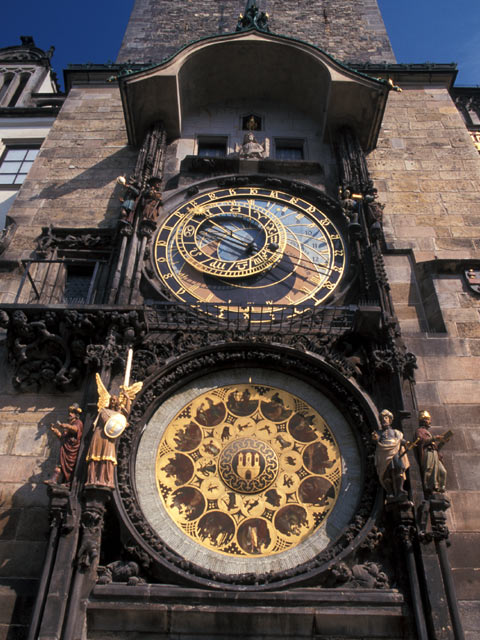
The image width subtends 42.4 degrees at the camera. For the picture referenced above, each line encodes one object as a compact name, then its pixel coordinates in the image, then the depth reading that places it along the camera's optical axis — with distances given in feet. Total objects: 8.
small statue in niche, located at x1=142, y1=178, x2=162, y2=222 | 32.91
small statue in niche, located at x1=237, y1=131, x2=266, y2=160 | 37.78
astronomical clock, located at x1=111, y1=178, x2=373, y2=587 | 22.06
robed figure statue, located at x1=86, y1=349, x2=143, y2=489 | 21.94
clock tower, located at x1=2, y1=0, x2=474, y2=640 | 20.27
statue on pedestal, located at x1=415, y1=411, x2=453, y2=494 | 21.99
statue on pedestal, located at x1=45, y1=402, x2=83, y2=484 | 22.20
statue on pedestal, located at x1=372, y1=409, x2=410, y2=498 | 21.76
